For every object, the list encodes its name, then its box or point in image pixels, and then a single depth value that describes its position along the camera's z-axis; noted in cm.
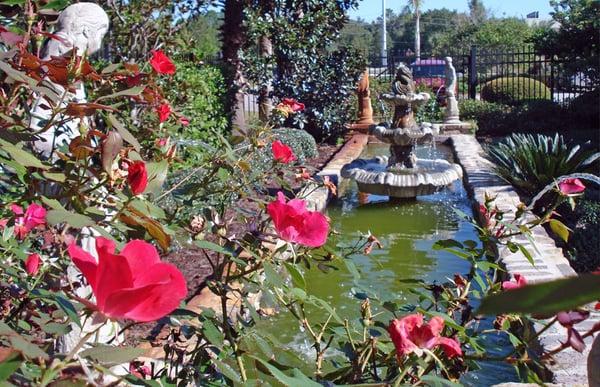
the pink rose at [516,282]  129
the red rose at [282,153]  172
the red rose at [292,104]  250
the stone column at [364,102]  1532
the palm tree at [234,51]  1140
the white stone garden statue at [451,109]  1544
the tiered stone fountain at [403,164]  787
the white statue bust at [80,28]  249
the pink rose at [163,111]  193
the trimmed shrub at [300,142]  965
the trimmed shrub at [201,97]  802
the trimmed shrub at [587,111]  1446
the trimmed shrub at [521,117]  1462
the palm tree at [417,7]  5584
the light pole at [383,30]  4706
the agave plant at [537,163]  726
